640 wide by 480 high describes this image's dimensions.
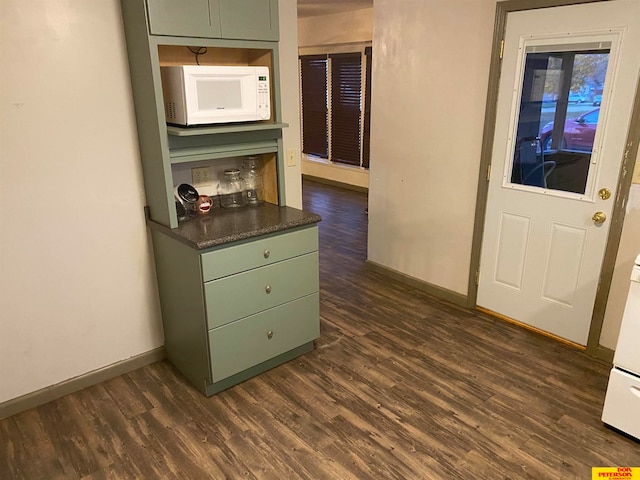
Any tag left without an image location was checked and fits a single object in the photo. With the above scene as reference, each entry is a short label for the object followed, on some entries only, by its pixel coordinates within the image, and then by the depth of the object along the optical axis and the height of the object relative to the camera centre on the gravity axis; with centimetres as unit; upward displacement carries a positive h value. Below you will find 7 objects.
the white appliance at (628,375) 210 -125
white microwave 227 +0
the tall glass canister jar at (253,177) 293 -50
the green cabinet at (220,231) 226 -68
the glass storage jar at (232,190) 288 -57
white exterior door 254 -36
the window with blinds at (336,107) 711 -21
